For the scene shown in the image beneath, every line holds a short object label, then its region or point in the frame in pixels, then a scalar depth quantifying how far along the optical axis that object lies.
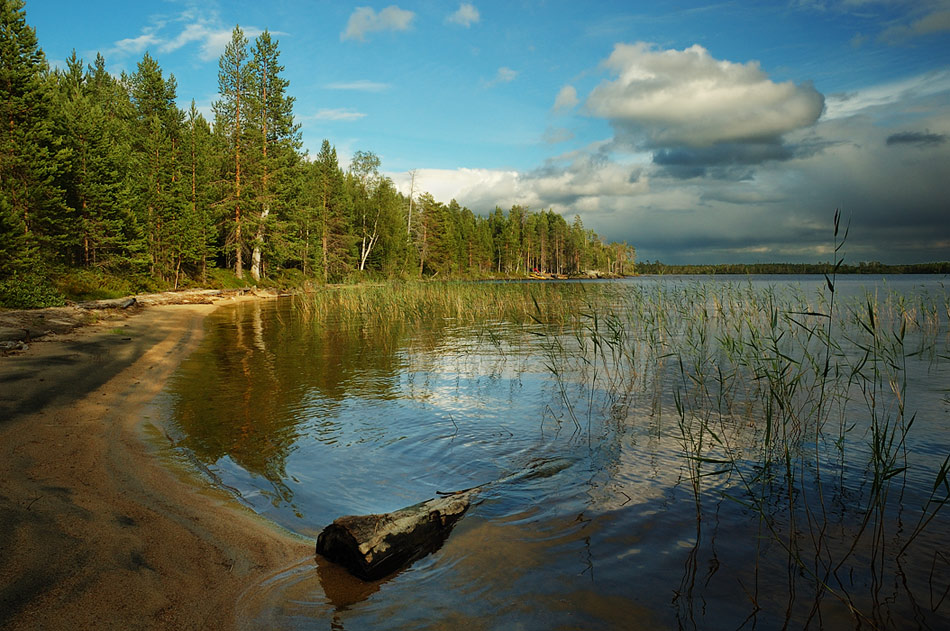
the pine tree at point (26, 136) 22.38
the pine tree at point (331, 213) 52.50
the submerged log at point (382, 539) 3.67
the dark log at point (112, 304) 19.84
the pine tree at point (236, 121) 39.22
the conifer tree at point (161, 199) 31.84
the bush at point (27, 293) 17.58
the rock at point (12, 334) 11.77
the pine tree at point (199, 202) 35.35
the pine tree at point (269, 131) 40.41
